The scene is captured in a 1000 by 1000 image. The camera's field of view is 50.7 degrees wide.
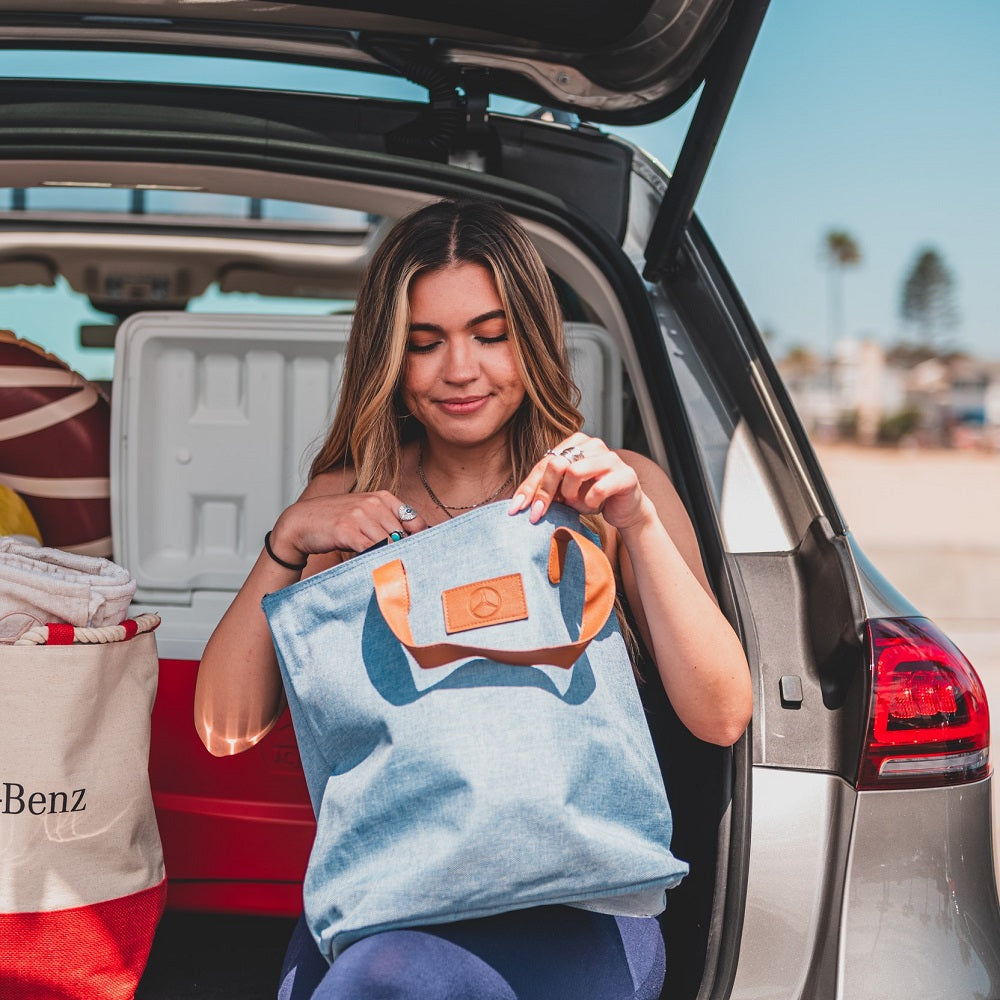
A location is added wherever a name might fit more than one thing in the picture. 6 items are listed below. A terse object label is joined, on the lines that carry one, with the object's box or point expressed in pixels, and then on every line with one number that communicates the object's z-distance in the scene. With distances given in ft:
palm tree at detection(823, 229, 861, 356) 201.05
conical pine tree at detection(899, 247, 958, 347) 209.77
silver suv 4.02
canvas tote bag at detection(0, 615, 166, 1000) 4.41
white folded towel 4.52
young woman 3.83
